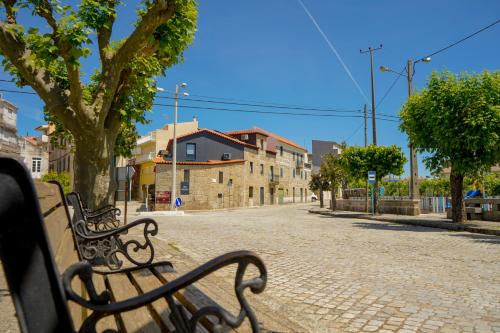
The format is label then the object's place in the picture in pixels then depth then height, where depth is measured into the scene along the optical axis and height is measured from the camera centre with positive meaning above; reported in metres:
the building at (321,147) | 80.93 +9.30
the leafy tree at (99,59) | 5.60 +2.03
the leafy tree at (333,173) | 32.94 +1.50
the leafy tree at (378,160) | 24.47 +1.97
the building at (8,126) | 45.28 +7.75
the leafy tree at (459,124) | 14.02 +2.59
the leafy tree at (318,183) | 35.21 +0.68
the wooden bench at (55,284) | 1.16 -0.34
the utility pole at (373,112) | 26.06 +5.39
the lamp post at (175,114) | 27.90 +5.72
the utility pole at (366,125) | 37.38 +6.55
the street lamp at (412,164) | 22.43 +1.60
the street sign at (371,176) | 22.09 +0.85
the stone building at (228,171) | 39.31 +2.23
